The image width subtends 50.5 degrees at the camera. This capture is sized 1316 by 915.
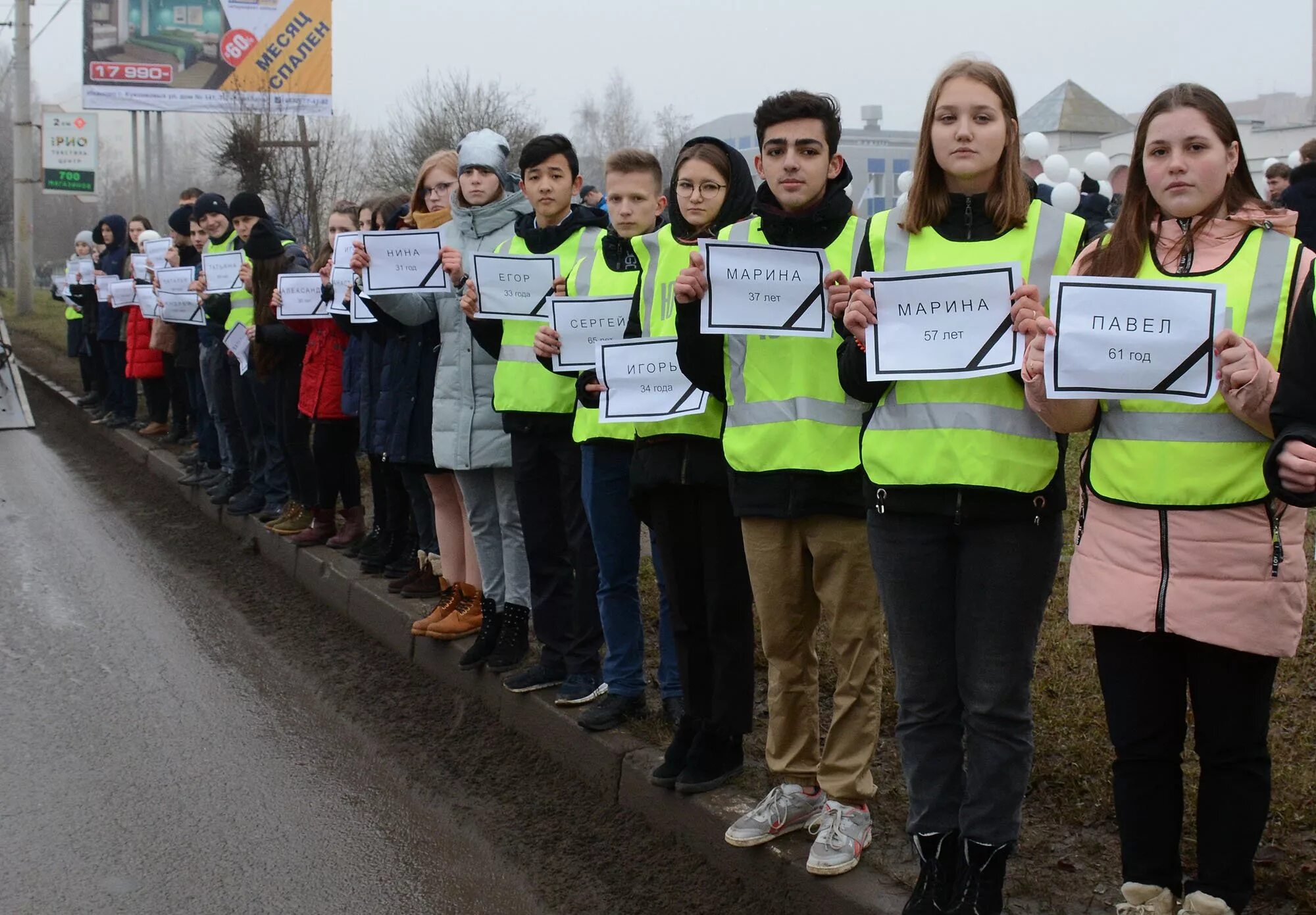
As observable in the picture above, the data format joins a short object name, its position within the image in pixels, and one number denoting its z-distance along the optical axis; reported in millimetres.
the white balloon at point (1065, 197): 12492
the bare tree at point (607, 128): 96375
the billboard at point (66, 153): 31938
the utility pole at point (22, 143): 29953
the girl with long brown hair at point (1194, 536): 2986
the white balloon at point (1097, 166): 16125
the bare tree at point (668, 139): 65312
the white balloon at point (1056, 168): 15781
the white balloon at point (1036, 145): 12734
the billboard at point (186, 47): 33656
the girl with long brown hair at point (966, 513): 3324
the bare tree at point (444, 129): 25172
